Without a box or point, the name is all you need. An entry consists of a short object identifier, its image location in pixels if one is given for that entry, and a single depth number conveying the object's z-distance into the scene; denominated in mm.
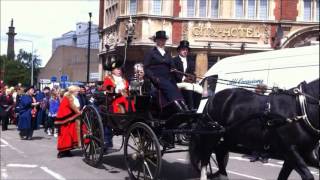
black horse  6203
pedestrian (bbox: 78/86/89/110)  12852
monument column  98438
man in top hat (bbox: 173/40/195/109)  8703
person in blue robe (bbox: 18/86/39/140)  17062
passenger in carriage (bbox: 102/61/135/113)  10281
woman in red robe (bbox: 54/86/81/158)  12008
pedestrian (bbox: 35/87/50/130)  21422
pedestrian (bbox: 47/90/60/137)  19344
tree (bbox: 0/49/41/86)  92438
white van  11273
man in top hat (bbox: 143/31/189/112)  8234
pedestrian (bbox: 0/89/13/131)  21766
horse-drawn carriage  8133
